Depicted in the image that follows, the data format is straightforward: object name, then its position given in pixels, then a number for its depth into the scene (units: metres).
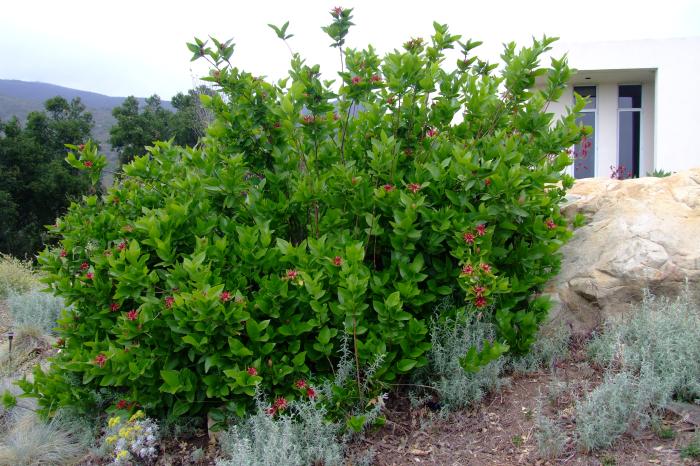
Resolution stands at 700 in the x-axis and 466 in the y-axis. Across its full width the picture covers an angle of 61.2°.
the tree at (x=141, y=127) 24.27
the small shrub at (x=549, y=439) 2.72
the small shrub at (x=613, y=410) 2.73
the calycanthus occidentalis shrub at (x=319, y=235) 2.96
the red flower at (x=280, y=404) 2.89
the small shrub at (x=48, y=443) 3.30
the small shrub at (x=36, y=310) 6.09
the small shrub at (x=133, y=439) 2.96
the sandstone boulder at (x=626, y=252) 3.76
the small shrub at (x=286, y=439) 2.69
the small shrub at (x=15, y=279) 8.37
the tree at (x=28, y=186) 19.94
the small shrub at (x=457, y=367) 3.20
